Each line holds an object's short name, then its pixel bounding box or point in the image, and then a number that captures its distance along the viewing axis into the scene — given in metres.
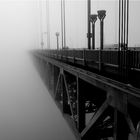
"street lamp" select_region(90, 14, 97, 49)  9.71
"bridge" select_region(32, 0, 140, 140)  3.74
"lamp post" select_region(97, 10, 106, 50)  8.54
